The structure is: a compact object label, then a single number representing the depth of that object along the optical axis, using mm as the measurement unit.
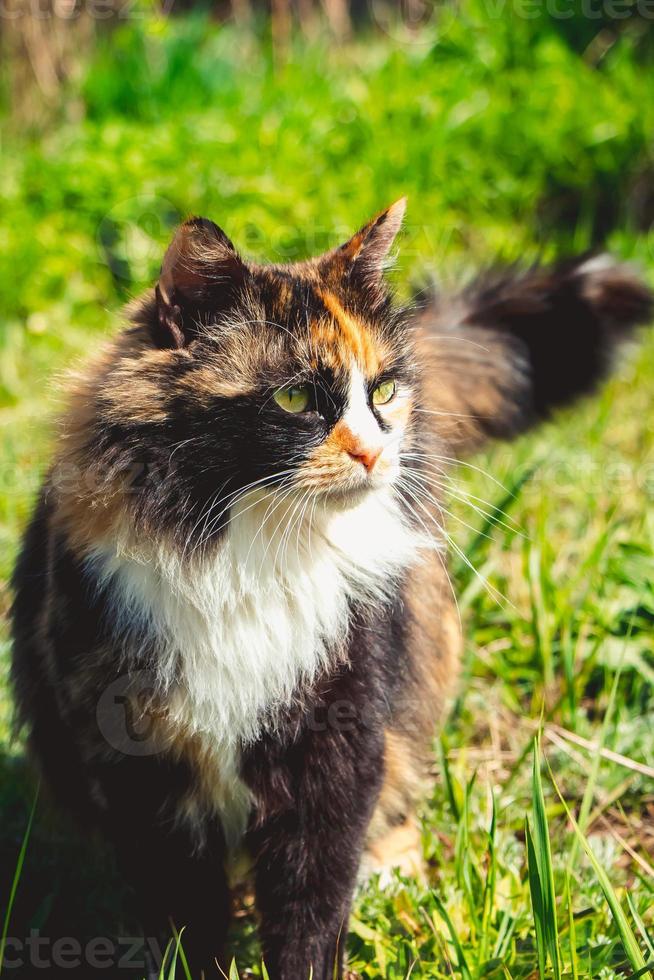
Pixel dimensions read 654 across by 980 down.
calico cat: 814
